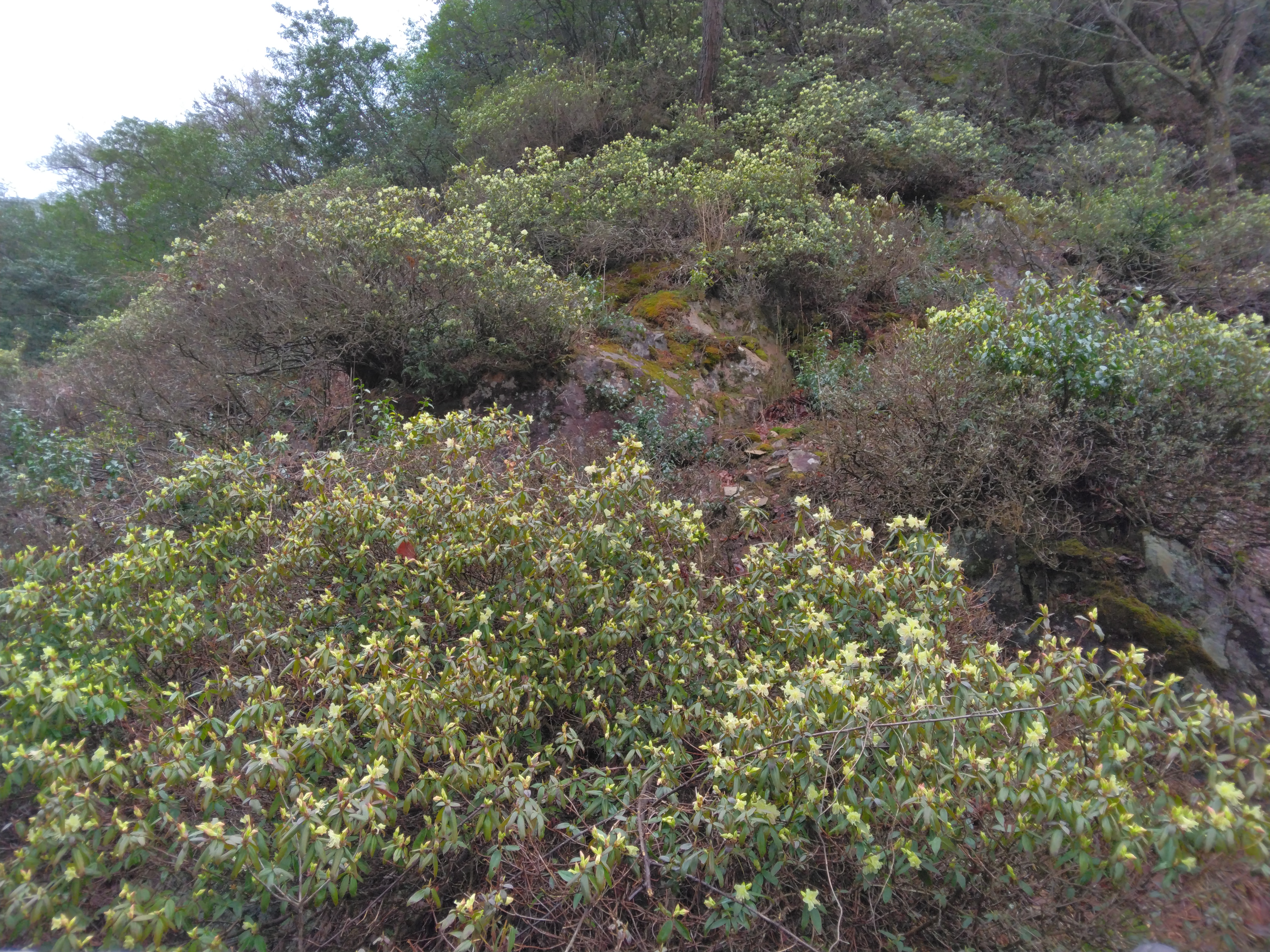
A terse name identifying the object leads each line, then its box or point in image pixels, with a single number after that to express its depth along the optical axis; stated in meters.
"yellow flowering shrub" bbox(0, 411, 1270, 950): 1.99
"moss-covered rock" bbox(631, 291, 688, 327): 7.40
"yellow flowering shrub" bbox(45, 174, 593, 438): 6.13
